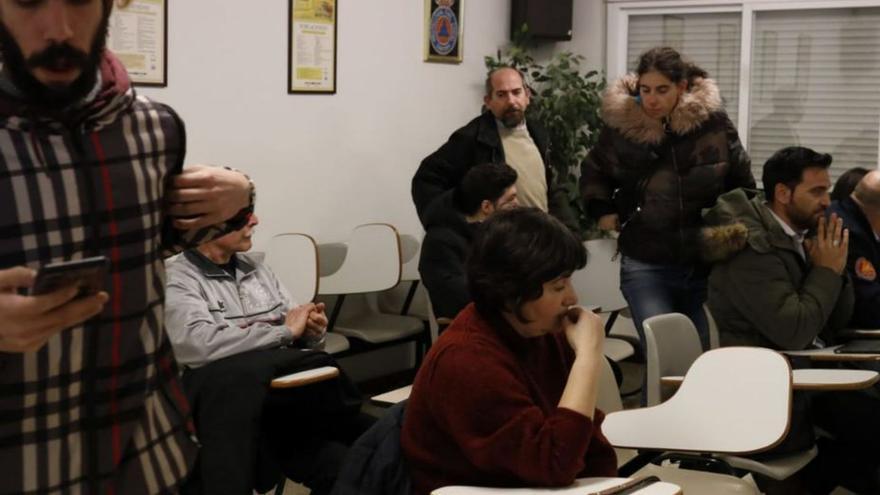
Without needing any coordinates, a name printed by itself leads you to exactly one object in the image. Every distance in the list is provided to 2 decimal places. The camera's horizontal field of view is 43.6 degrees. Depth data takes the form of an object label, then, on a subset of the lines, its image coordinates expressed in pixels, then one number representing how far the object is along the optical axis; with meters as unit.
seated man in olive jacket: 3.37
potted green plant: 5.91
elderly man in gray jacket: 2.82
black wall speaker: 6.12
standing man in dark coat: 5.01
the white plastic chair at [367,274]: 4.95
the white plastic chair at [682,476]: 2.72
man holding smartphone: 1.10
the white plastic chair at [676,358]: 2.99
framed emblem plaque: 5.64
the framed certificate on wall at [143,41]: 4.17
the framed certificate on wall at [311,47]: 4.94
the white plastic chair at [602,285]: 4.84
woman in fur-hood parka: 4.01
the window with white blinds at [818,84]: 5.90
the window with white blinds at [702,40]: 6.27
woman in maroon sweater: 2.03
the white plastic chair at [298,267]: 4.57
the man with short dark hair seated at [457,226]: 4.20
